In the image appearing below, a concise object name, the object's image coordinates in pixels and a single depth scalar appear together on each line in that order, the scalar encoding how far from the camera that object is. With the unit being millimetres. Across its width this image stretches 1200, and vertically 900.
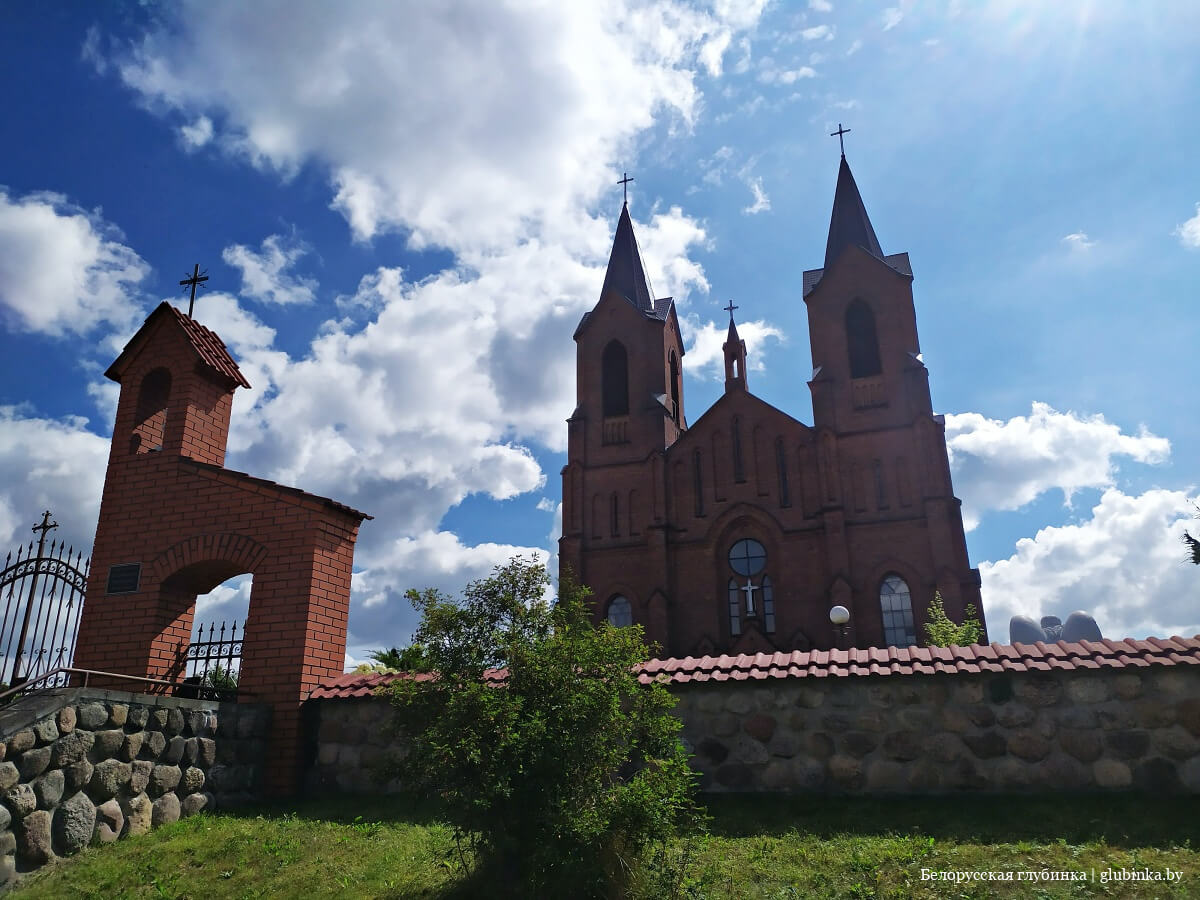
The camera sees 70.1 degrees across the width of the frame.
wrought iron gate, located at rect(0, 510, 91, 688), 10203
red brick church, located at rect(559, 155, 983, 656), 26344
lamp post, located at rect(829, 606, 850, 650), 15836
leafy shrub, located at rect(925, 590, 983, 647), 17984
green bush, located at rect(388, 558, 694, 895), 6414
